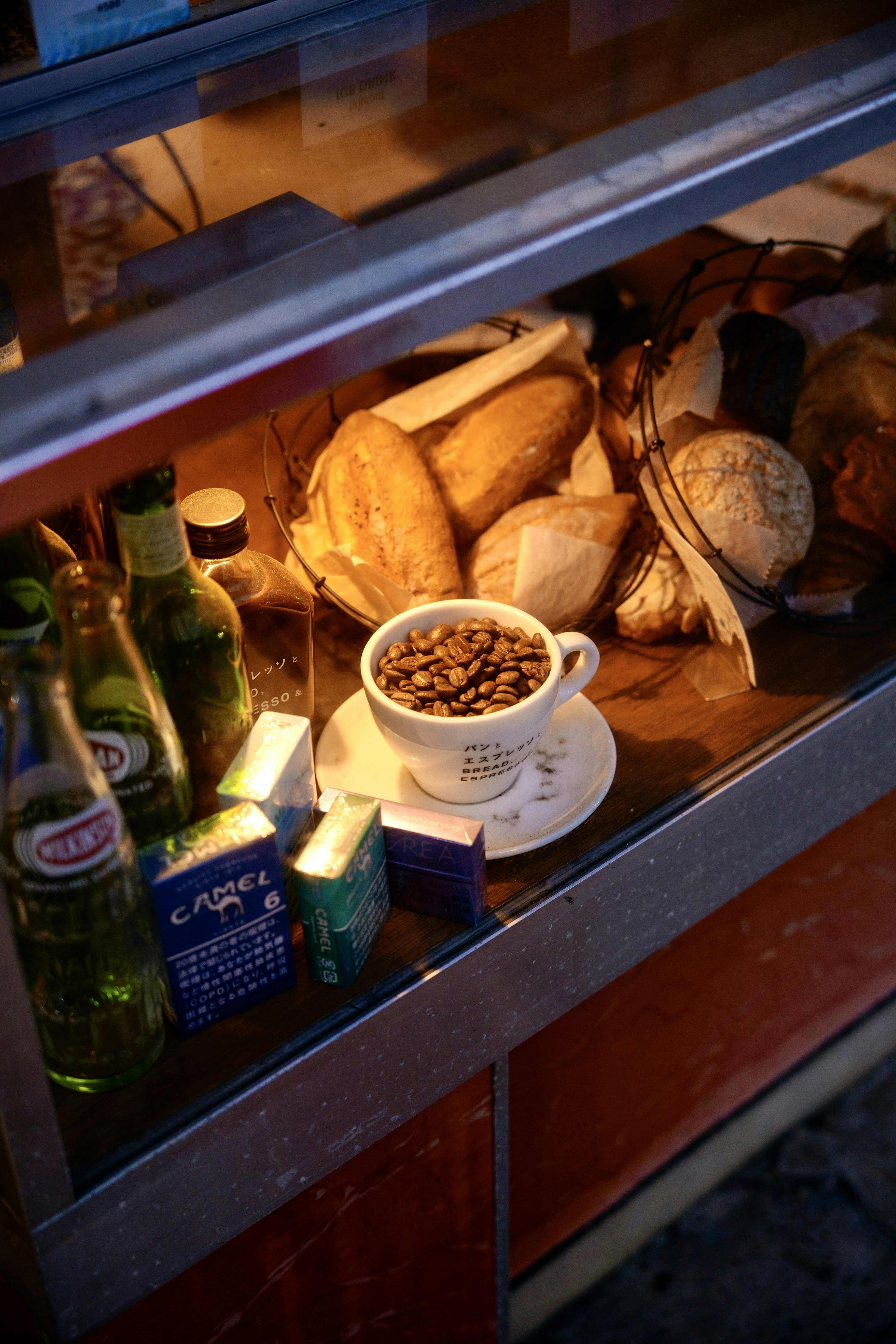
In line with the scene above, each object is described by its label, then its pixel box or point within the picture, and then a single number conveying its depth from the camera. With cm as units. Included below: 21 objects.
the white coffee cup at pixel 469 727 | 88
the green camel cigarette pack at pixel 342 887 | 80
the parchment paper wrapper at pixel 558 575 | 110
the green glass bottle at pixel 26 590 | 83
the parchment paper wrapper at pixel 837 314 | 124
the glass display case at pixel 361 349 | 57
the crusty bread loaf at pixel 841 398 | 119
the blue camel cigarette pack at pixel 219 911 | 74
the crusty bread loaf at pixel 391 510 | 111
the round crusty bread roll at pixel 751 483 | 112
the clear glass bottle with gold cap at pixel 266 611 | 88
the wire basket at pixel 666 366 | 114
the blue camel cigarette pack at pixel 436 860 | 86
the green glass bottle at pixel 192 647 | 77
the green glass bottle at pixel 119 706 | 68
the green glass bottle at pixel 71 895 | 65
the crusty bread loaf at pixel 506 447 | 118
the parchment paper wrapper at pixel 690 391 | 117
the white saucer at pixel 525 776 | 96
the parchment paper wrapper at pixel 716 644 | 107
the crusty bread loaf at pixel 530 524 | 113
